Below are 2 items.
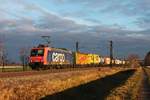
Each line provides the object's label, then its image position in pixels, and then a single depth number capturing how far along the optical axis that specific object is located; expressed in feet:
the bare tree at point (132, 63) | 399.60
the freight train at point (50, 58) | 141.20
